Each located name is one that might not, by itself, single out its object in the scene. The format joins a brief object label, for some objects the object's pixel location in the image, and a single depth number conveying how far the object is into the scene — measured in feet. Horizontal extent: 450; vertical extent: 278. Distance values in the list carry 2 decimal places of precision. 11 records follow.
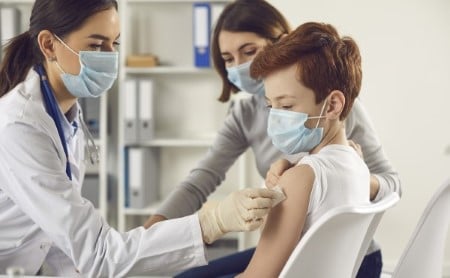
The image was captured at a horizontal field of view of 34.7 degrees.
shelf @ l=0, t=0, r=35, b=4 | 12.79
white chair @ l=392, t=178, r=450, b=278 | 4.48
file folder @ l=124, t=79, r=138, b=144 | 12.10
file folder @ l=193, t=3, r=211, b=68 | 11.98
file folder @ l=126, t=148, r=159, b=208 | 12.32
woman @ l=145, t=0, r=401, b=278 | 6.16
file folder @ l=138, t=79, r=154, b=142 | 12.10
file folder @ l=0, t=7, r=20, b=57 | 12.57
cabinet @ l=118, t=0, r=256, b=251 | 13.21
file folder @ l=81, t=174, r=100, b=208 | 12.69
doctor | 4.63
